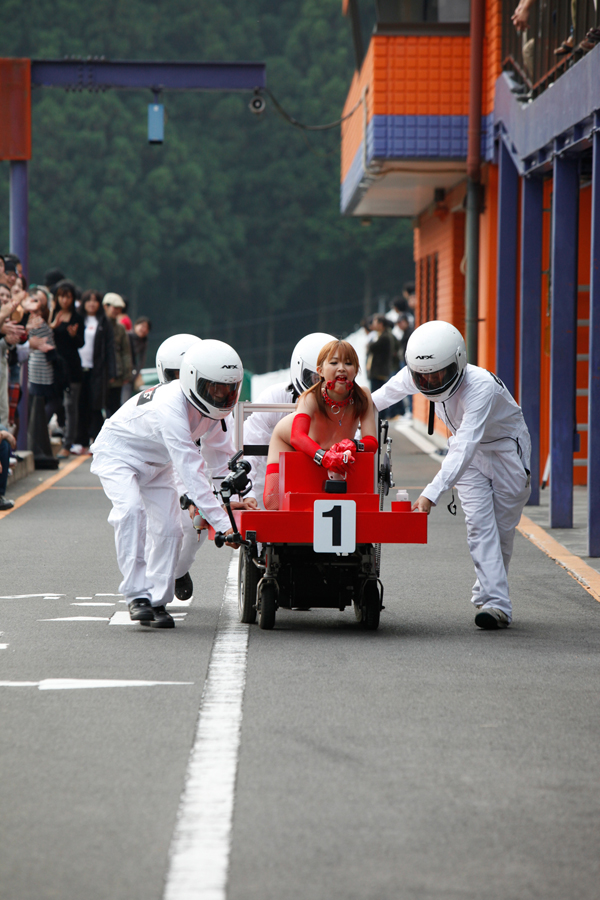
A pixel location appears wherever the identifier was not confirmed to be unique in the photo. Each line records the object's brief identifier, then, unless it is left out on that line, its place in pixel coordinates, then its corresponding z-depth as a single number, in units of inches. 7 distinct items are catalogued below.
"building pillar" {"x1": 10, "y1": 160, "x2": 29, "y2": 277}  1565.0
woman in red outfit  624.1
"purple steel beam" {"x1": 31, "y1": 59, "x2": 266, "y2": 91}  1662.2
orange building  957.2
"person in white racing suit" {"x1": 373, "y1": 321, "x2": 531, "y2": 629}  629.3
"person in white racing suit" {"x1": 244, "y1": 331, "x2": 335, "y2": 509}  695.7
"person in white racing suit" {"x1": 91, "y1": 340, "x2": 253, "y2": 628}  610.5
